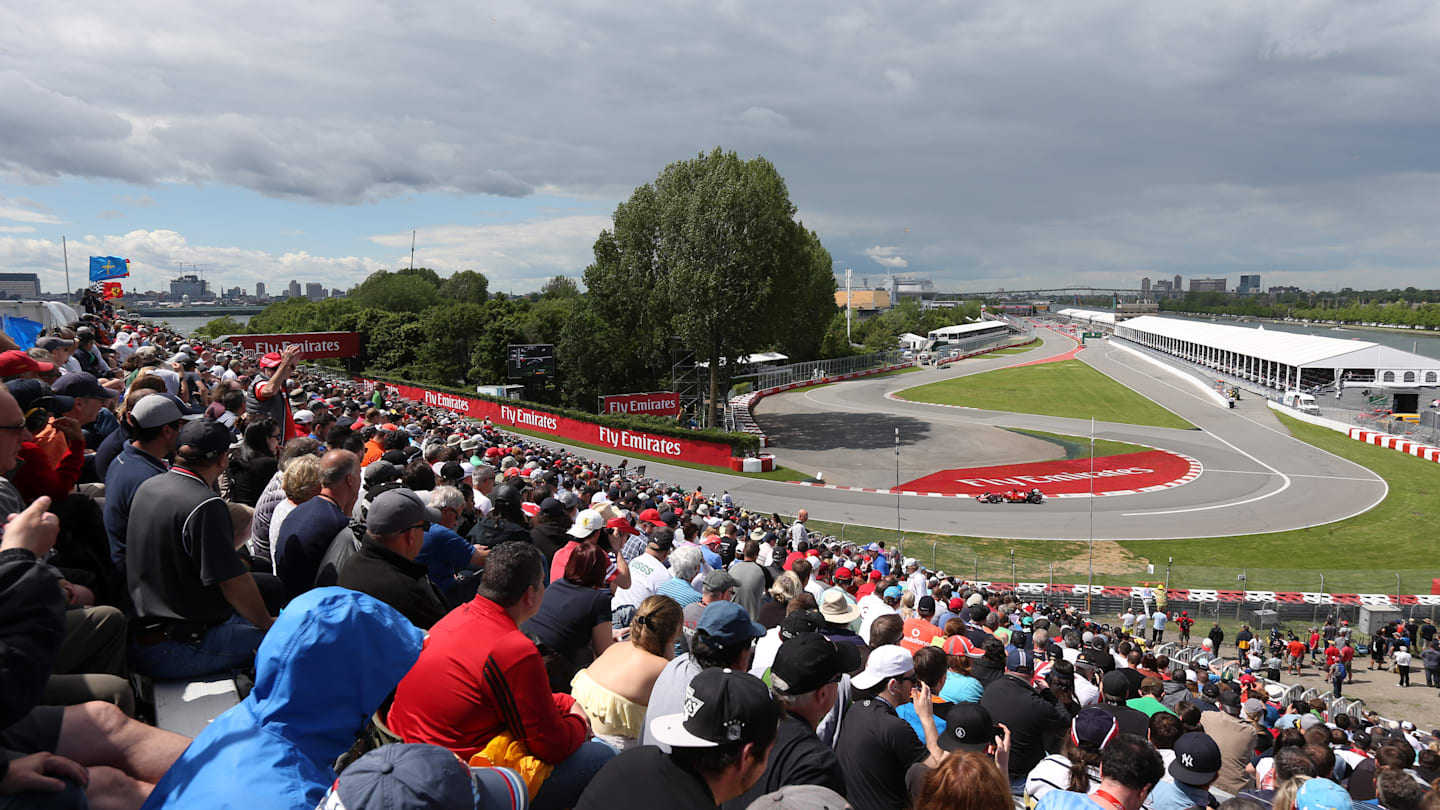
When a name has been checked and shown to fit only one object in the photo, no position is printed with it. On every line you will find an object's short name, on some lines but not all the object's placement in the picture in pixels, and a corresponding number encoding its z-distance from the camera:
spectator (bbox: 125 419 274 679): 4.11
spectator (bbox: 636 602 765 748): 3.86
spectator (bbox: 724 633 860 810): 3.45
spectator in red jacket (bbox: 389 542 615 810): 3.51
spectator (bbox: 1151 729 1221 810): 5.23
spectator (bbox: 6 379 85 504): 5.08
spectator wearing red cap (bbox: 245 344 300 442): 9.36
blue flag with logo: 34.38
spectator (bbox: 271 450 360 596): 5.18
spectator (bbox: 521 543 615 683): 4.94
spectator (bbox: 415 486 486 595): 5.81
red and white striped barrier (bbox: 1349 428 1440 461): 42.45
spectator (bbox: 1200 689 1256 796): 6.92
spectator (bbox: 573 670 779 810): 2.71
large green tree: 41.56
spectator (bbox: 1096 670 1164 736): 6.62
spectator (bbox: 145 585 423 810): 2.61
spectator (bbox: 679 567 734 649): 6.43
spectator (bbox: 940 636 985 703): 5.71
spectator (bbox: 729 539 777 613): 7.86
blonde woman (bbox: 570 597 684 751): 4.25
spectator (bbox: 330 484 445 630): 4.48
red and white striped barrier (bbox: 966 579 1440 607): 21.61
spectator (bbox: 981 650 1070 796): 5.30
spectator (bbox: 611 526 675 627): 6.64
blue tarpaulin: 16.80
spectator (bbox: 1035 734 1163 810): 3.93
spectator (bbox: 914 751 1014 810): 2.73
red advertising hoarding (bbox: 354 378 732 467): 37.06
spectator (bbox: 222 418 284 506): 6.77
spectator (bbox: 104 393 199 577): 4.51
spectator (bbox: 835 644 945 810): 4.03
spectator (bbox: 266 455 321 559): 5.59
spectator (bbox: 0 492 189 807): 2.25
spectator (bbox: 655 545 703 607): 7.67
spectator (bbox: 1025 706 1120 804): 4.82
